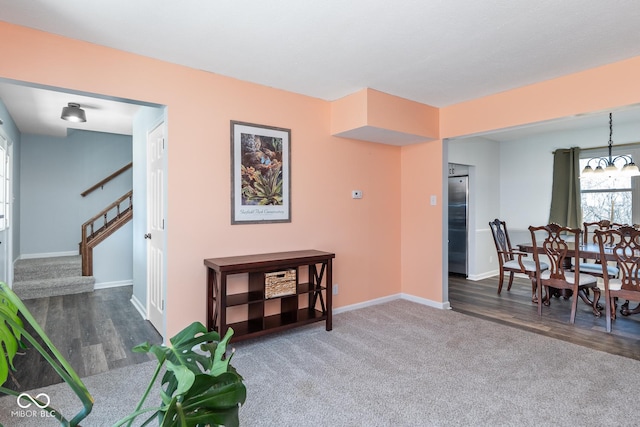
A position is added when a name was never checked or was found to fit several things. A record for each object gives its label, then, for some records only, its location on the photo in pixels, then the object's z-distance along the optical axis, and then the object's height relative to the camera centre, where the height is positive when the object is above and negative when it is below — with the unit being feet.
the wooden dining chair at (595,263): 13.80 -2.32
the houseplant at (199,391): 2.71 -1.52
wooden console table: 9.49 -2.53
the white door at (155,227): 10.84 -0.52
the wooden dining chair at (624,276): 10.82 -2.11
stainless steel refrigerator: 19.39 -0.68
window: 16.71 +0.54
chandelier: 13.43 +1.58
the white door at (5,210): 13.66 +0.06
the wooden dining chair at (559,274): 12.20 -2.36
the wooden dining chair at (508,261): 14.75 -2.31
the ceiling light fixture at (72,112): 13.10 +3.67
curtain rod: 16.32 +3.03
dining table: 12.21 -1.63
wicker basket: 10.43 -2.19
